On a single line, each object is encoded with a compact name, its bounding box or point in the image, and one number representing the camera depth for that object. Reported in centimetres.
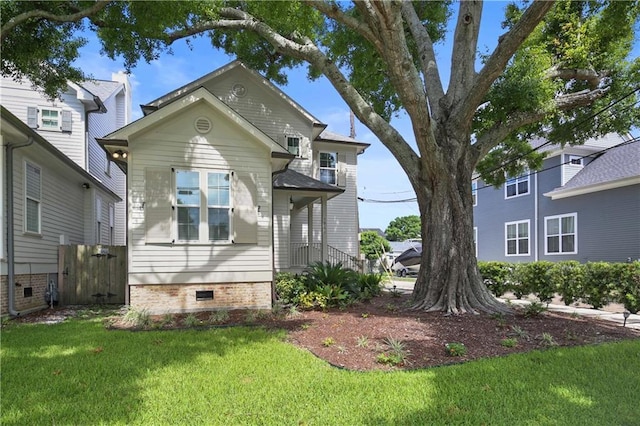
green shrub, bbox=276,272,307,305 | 968
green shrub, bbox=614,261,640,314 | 921
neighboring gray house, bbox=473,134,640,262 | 1509
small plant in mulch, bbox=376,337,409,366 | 507
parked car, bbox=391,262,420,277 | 2968
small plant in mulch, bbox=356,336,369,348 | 573
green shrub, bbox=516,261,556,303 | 1127
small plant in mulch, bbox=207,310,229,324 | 764
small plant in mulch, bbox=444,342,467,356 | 542
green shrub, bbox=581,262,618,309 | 981
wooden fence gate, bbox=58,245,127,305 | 1015
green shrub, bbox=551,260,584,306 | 1057
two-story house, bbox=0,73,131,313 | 788
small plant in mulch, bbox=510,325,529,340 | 629
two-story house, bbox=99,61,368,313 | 845
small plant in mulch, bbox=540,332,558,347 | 593
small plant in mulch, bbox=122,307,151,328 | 748
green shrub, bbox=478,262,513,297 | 1261
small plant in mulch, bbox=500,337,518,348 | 584
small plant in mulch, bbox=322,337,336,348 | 588
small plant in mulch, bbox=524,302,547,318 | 777
